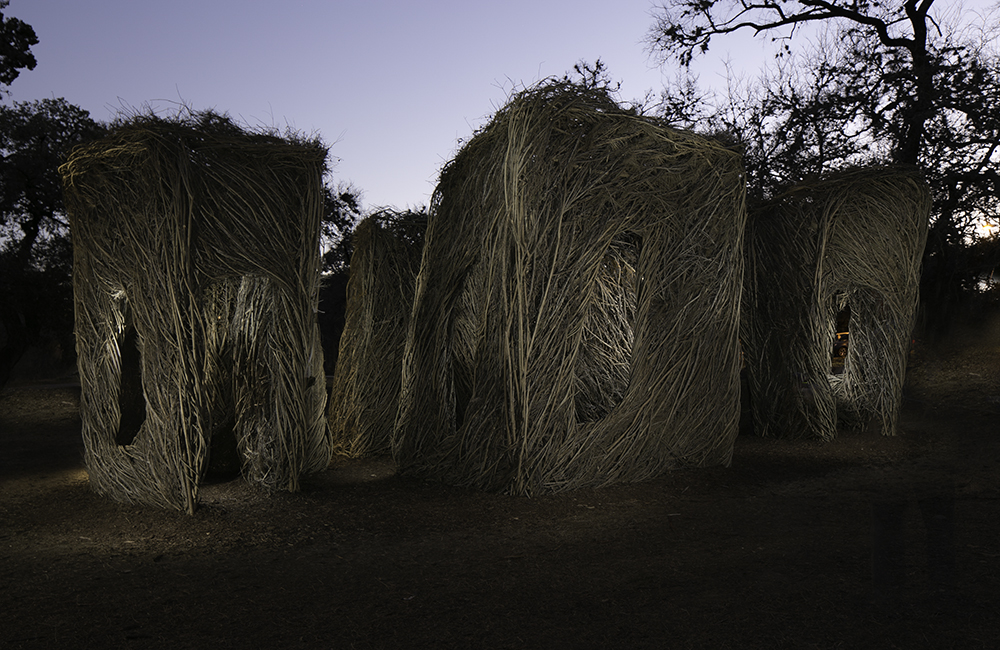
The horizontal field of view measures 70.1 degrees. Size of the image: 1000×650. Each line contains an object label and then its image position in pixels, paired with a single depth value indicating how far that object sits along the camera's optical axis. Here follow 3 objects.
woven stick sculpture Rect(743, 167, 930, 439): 7.62
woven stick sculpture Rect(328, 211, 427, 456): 7.23
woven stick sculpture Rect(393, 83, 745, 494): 5.13
